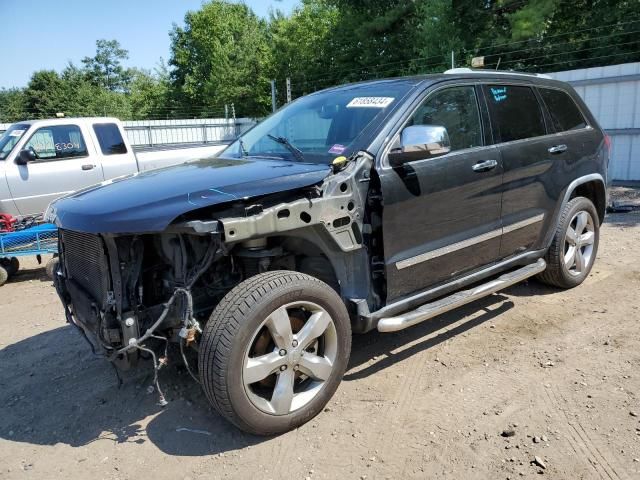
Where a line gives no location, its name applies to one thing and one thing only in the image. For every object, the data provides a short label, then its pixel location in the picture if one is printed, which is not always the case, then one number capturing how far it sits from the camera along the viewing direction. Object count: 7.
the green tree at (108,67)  70.06
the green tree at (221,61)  37.94
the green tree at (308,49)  27.28
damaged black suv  2.81
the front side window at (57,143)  8.12
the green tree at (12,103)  28.60
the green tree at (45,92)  42.34
